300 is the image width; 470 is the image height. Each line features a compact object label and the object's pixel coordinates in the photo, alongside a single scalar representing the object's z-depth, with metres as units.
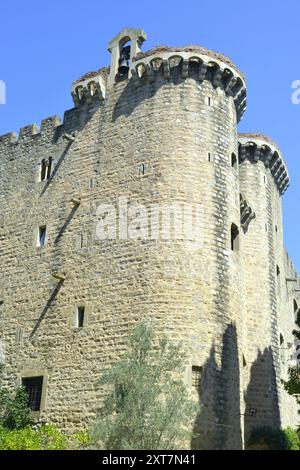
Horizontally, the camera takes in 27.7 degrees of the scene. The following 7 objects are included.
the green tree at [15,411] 18.78
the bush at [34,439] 16.52
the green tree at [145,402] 14.65
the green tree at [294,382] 16.56
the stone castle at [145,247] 17.95
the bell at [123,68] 22.72
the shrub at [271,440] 19.34
